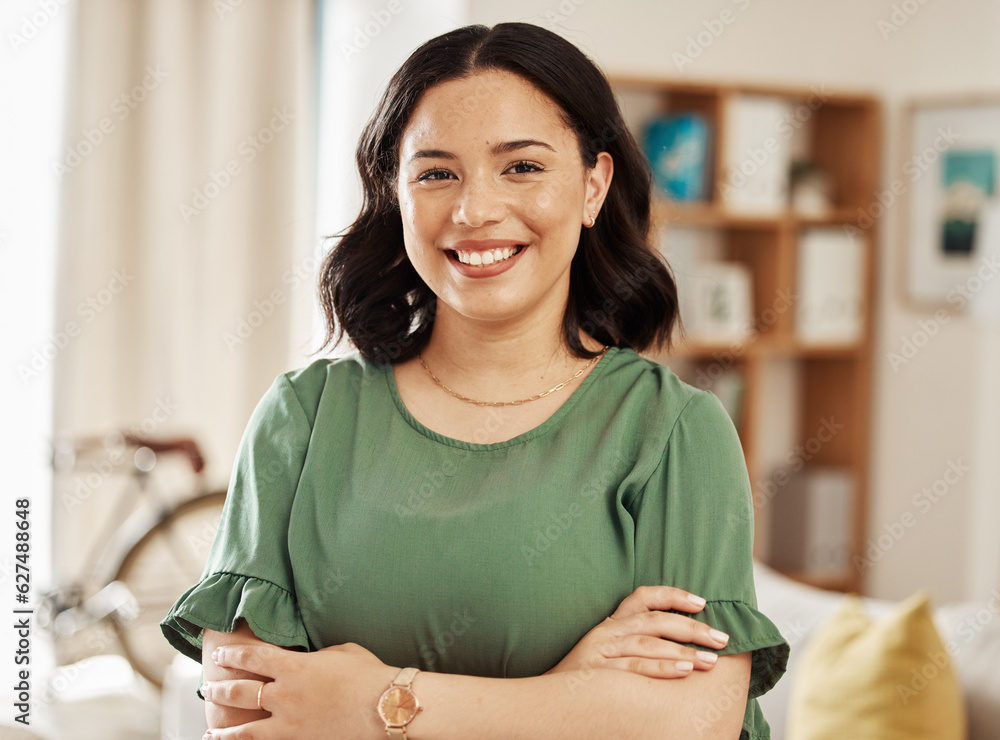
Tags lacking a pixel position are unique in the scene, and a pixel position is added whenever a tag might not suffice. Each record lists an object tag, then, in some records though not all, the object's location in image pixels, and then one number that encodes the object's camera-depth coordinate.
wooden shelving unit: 3.76
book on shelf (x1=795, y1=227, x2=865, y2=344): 3.91
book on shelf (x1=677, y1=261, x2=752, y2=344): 3.78
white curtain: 3.40
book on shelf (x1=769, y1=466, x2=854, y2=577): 4.01
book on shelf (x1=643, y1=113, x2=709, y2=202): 3.67
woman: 1.17
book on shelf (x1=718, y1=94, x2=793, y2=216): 3.74
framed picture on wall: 3.78
